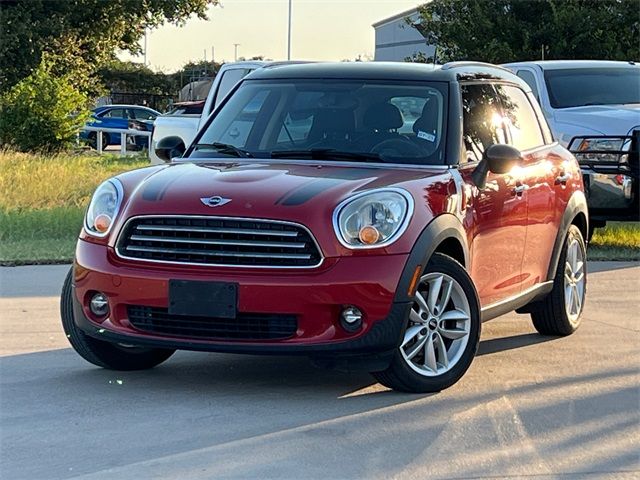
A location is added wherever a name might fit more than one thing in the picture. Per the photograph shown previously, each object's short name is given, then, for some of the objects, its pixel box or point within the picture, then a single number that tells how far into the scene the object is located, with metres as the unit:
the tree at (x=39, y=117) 24.41
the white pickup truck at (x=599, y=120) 11.10
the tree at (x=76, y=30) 31.55
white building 51.97
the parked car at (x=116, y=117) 36.06
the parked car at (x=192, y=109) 18.09
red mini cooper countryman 5.46
